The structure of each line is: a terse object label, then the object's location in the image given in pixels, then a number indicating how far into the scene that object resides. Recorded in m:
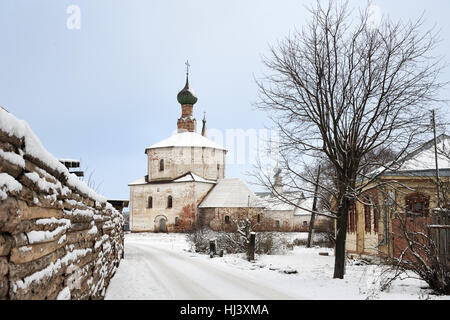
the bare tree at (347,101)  11.93
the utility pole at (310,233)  28.11
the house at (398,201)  15.59
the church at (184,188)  45.41
